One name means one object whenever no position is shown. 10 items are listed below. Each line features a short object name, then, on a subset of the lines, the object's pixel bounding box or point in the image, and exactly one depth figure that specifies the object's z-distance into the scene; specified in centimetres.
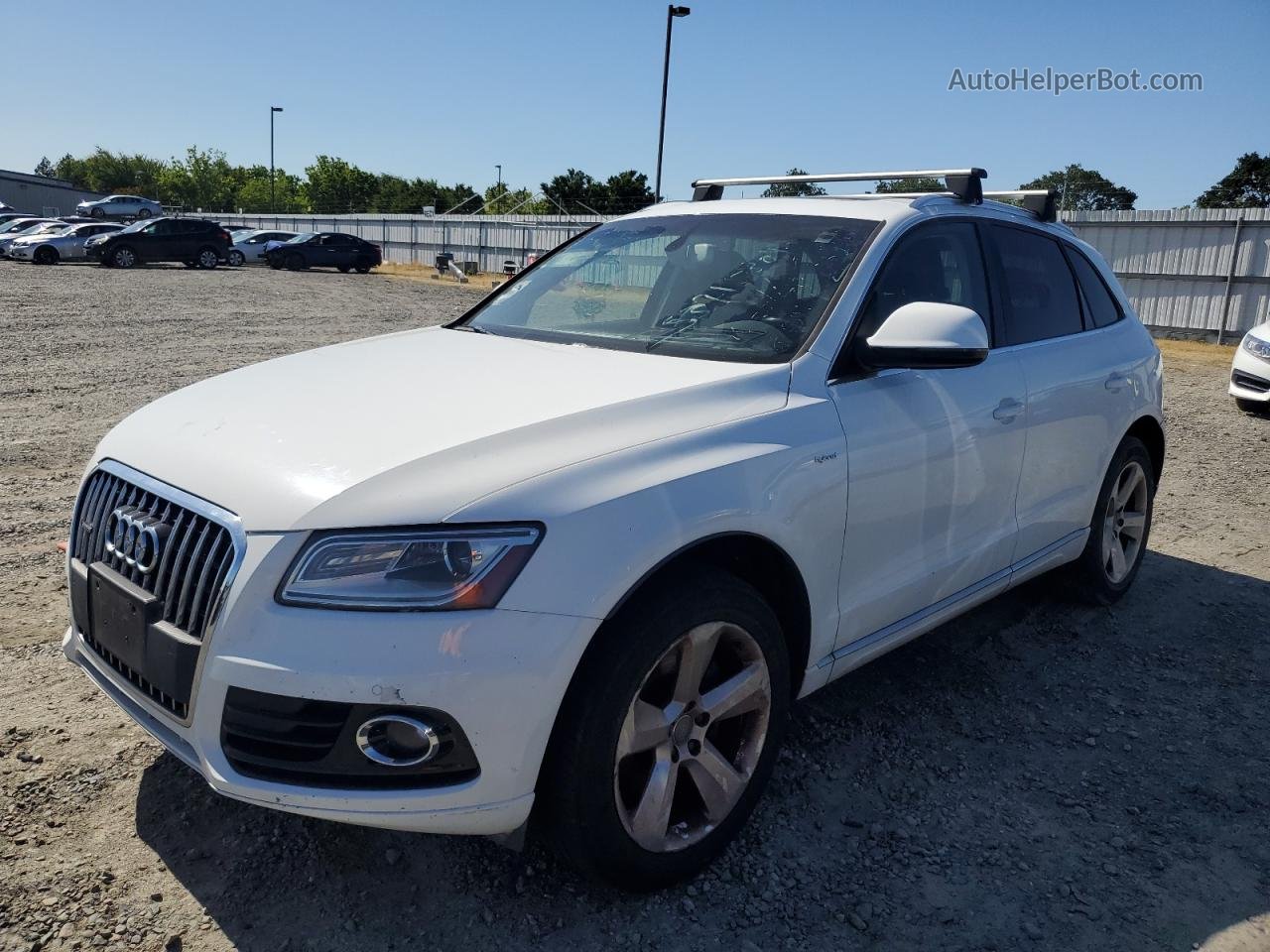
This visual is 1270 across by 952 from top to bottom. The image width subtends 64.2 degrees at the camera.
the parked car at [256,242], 3844
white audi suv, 218
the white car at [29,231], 3216
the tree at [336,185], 9069
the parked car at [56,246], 3078
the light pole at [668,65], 2791
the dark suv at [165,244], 3056
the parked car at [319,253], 3559
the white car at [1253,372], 1047
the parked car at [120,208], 4984
